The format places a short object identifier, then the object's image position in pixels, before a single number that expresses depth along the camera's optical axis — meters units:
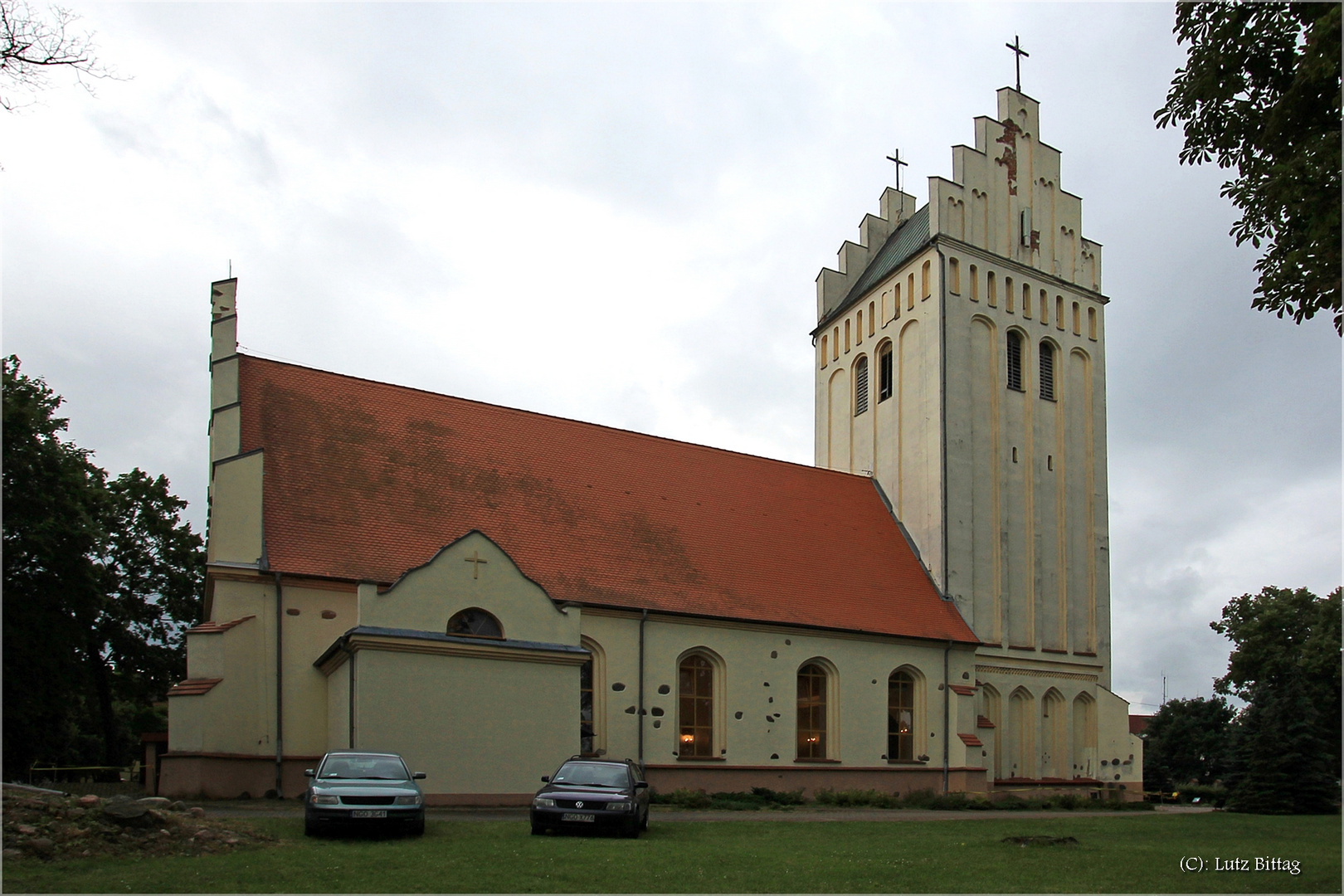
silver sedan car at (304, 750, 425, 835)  14.58
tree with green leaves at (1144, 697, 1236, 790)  69.69
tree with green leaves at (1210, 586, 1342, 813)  29.62
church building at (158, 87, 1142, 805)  21.31
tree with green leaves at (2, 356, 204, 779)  29.52
